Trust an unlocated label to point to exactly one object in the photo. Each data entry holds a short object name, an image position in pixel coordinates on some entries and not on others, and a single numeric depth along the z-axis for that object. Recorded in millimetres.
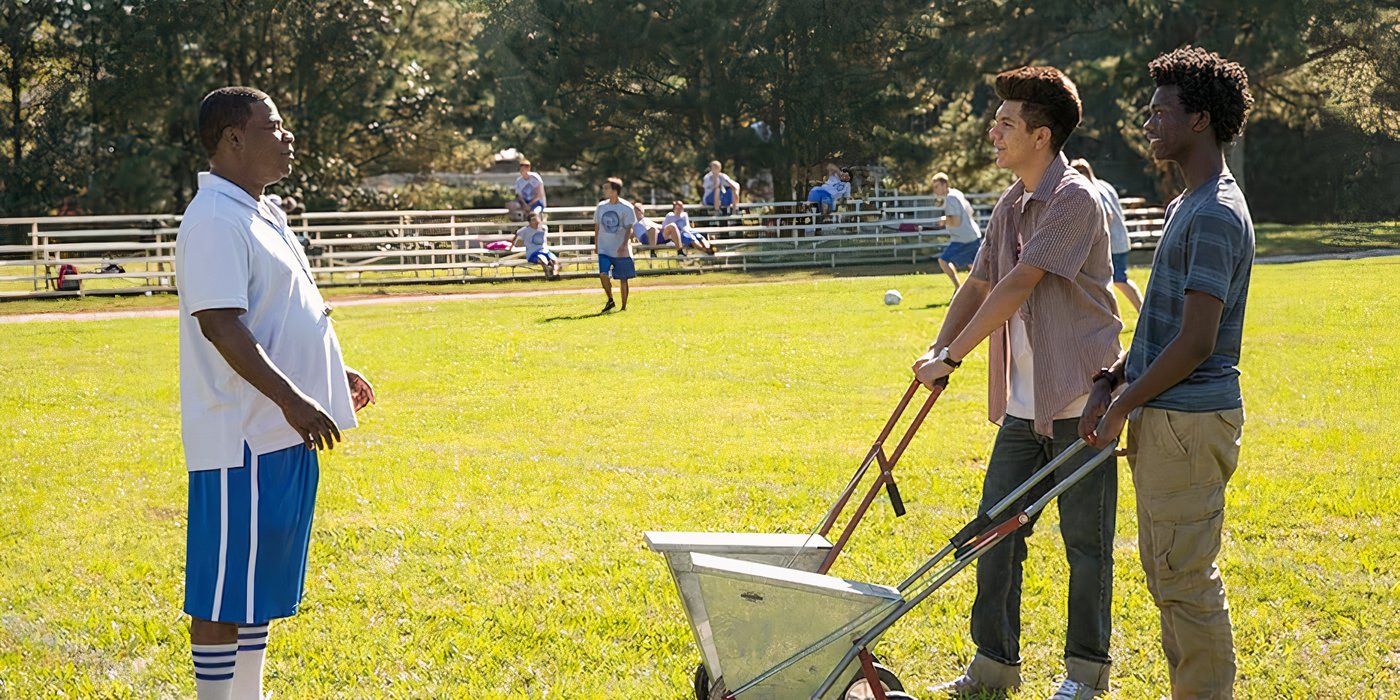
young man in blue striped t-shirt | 3732
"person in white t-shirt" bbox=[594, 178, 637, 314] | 19328
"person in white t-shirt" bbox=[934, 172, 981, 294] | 19344
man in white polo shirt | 3846
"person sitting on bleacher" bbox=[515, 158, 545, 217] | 28578
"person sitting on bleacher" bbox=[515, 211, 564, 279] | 25906
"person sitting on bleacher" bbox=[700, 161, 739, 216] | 30922
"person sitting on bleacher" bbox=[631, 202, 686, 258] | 27531
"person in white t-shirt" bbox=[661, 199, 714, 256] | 28078
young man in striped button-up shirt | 4465
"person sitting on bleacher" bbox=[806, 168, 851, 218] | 33625
